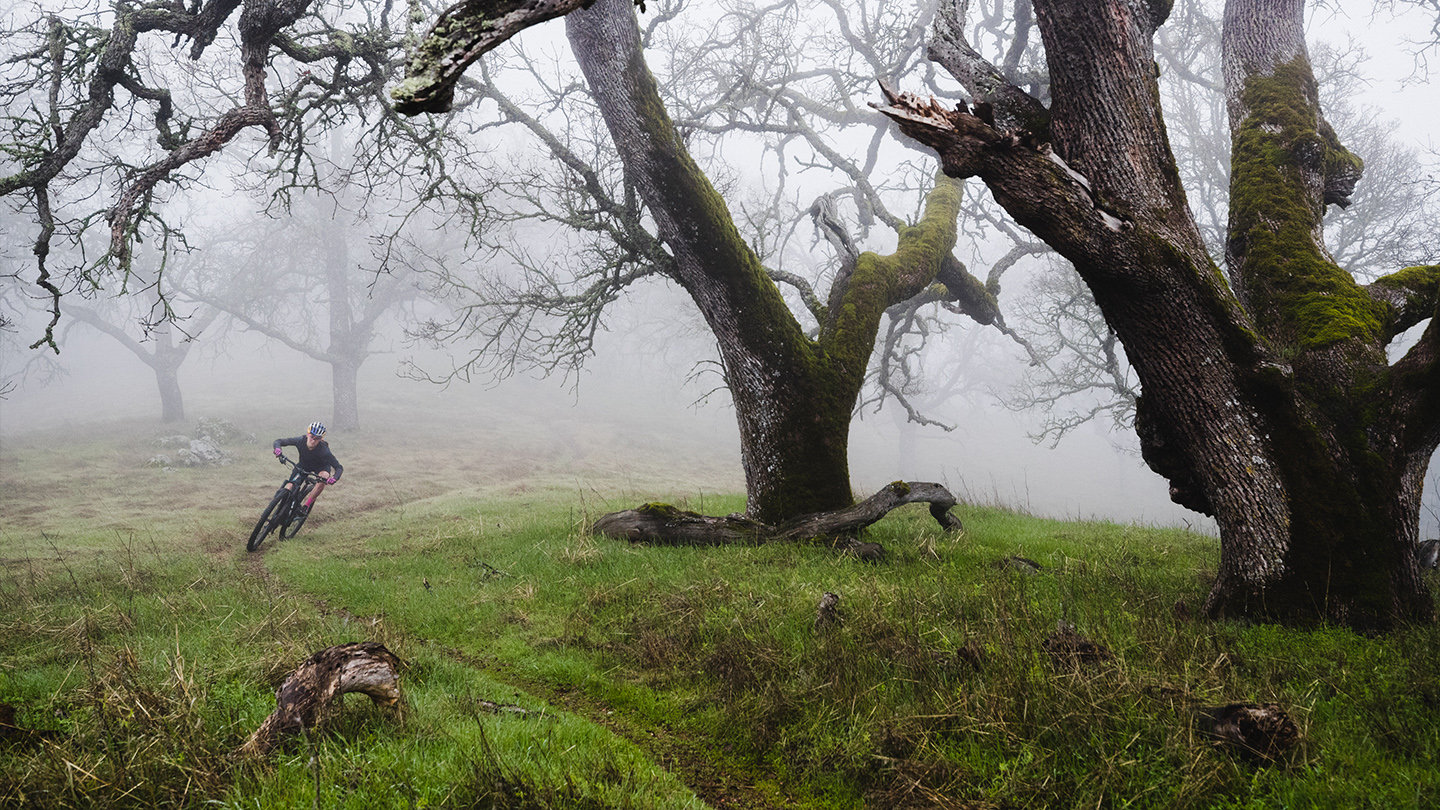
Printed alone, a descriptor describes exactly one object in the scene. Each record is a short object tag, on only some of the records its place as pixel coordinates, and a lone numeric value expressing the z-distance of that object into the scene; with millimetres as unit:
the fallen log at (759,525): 7496
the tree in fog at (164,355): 27750
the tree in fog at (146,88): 5969
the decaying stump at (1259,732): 2764
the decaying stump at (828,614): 4738
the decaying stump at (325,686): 3145
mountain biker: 11961
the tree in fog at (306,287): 29125
